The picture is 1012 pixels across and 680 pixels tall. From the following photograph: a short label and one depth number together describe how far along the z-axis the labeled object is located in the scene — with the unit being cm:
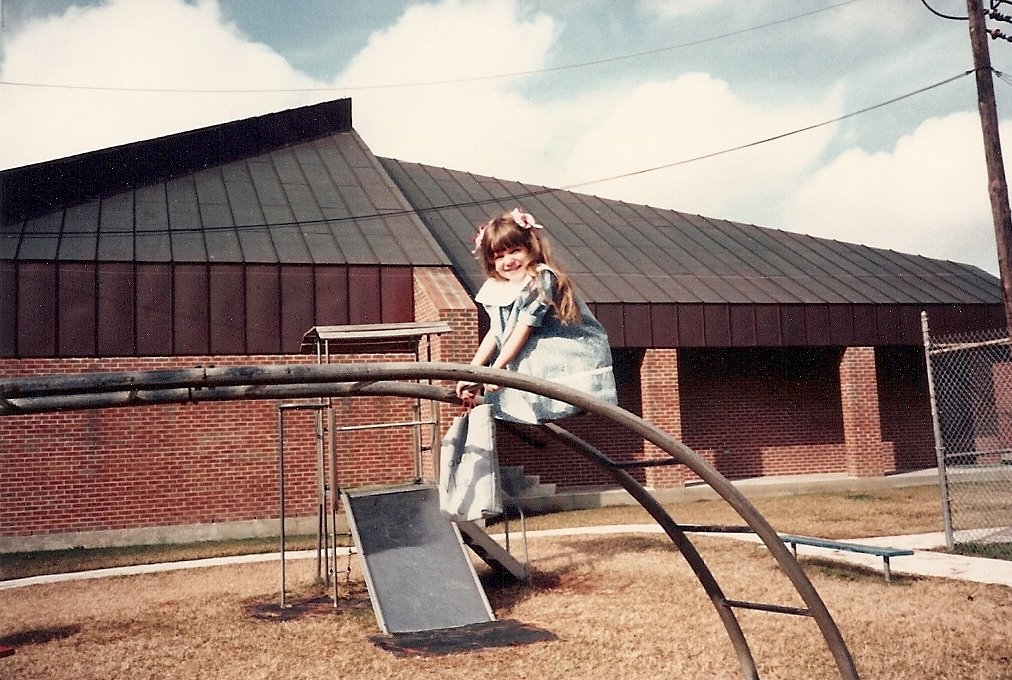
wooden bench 864
